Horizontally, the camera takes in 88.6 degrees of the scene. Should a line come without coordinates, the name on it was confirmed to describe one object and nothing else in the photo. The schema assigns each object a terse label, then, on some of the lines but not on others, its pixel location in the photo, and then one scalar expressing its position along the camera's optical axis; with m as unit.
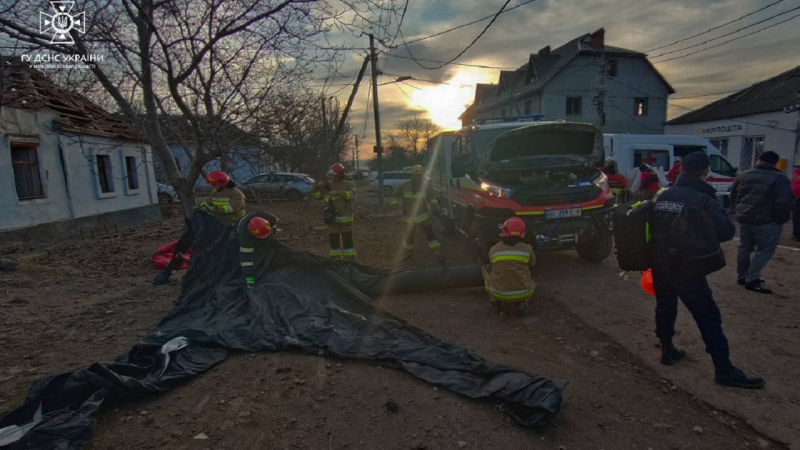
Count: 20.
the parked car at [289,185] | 21.06
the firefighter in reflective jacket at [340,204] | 7.13
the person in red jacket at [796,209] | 8.36
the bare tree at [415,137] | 65.04
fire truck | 5.82
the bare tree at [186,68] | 5.29
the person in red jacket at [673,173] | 9.39
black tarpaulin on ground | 2.76
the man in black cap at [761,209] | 4.97
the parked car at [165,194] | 20.66
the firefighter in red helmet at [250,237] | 5.22
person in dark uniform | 3.16
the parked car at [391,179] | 27.53
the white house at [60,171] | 10.54
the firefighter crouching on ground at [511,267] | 4.65
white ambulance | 12.86
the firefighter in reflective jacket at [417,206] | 7.31
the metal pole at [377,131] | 18.39
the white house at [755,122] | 17.94
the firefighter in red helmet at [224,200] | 6.56
